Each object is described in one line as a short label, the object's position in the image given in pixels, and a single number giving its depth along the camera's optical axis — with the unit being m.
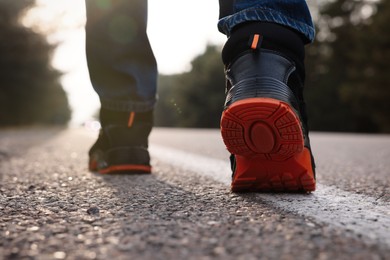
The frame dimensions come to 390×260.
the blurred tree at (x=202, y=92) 30.38
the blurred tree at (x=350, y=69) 19.23
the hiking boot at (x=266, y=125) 1.15
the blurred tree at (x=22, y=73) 16.55
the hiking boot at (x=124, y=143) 1.84
